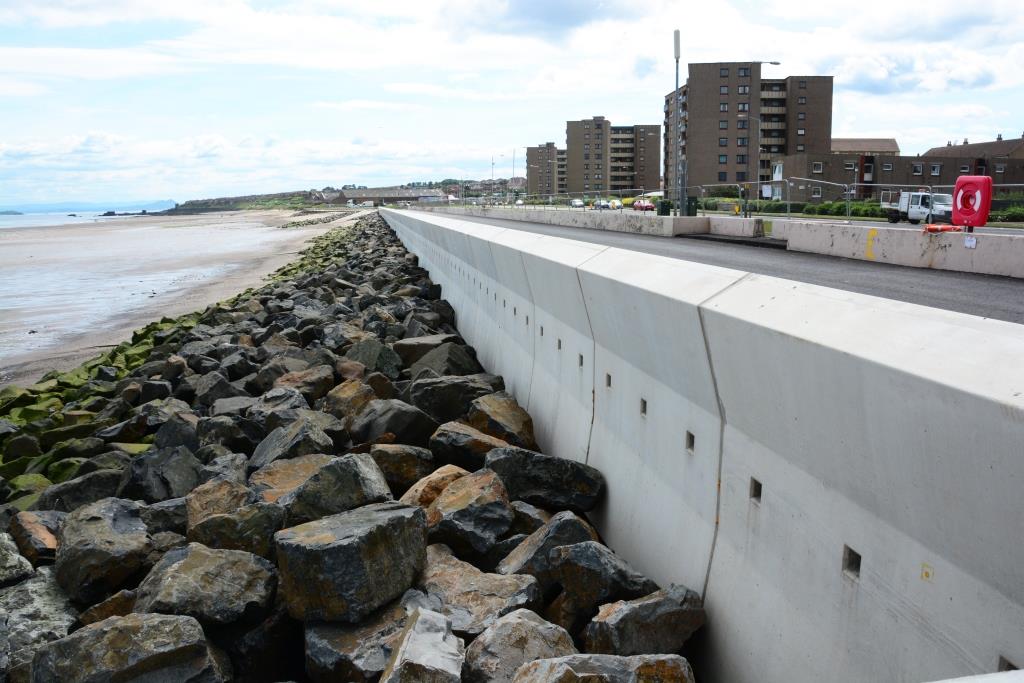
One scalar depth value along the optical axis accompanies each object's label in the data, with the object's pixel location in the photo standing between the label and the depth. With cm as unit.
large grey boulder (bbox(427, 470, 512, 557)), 536
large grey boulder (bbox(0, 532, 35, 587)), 529
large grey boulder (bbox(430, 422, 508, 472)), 683
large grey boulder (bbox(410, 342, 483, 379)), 1020
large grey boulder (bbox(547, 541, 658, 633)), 432
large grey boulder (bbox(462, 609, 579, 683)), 372
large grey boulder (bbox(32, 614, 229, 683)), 407
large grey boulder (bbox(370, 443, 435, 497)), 673
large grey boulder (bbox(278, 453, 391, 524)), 558
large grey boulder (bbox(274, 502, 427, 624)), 444
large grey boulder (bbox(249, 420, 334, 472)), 723
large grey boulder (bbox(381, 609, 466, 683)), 350
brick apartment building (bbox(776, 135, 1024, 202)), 4205
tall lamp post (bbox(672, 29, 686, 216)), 2895
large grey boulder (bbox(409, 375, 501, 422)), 840
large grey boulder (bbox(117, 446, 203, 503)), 707
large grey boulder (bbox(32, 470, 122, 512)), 715
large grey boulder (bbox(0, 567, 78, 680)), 459
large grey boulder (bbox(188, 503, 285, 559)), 538
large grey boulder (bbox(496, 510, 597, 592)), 487
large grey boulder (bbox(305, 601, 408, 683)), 413
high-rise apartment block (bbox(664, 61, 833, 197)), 11769
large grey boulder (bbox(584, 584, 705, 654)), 385
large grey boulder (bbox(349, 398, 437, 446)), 764
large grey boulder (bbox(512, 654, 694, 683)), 330
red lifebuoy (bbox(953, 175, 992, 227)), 1667
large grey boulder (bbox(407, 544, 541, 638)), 446
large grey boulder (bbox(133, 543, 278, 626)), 459
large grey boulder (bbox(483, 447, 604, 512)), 570
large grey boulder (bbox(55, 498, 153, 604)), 525
